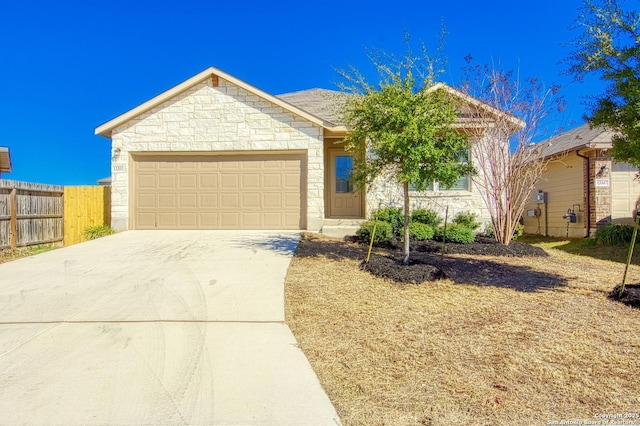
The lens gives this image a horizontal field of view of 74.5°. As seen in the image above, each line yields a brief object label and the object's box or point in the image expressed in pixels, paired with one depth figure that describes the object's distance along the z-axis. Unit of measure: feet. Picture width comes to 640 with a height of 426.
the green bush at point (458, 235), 33.35
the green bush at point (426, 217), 37.27
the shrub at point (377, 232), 33.04
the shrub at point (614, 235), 36.01
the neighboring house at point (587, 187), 40.96
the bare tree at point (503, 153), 33.58
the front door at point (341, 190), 43.65
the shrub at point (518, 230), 36.46
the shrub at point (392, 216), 36.09
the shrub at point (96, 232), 39.29
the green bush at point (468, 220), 37.81
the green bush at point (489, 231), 37.50
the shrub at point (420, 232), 33.63
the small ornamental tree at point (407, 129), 21.47
